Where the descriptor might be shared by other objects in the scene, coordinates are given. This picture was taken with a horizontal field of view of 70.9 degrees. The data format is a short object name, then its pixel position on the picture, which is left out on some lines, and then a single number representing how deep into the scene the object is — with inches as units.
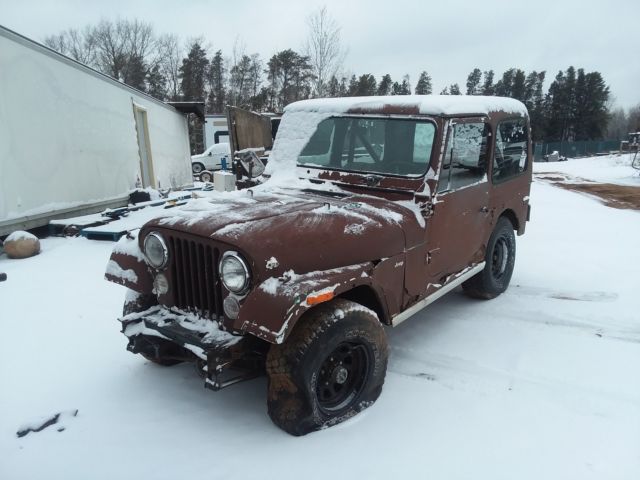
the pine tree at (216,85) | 1664.6
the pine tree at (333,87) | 828.0
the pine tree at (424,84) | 2338.6
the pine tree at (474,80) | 2616.1
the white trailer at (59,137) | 274.7
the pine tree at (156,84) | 1621.6
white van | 922.1
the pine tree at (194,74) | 1660.9
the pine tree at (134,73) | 1579.7
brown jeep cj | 100.4
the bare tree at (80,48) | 1640.0
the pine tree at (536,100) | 2069.4
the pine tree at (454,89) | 2213.3
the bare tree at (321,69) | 796.0
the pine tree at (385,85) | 1944.5
